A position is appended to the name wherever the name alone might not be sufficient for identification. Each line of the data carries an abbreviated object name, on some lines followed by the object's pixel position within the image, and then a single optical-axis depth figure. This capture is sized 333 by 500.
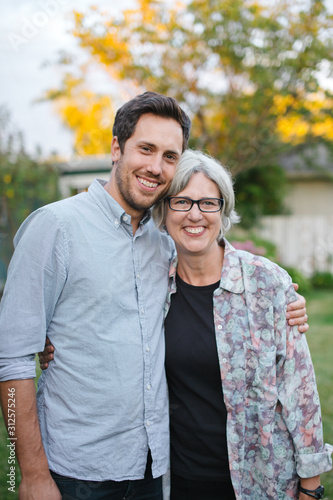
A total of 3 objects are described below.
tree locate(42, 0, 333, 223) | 11.09
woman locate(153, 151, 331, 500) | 2.01
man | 1.75
